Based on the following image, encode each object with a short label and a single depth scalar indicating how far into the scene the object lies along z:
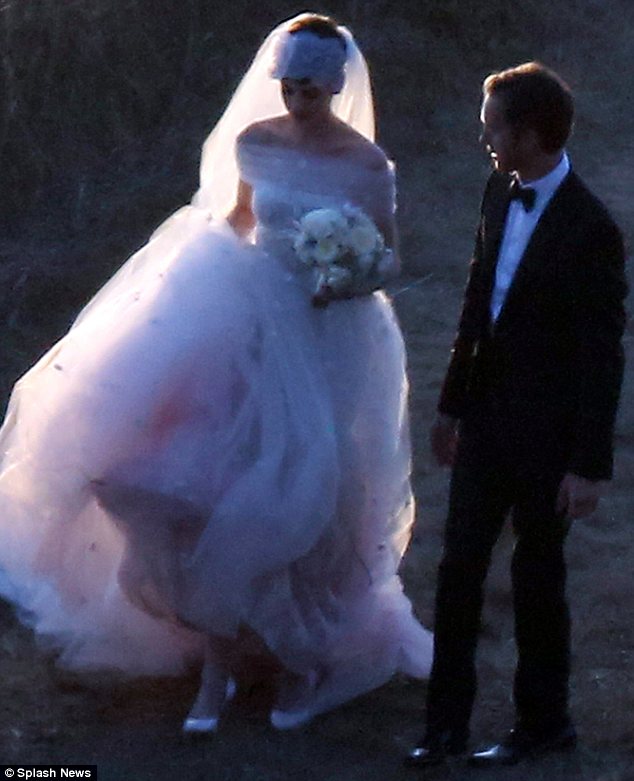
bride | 9.87
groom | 8.60
